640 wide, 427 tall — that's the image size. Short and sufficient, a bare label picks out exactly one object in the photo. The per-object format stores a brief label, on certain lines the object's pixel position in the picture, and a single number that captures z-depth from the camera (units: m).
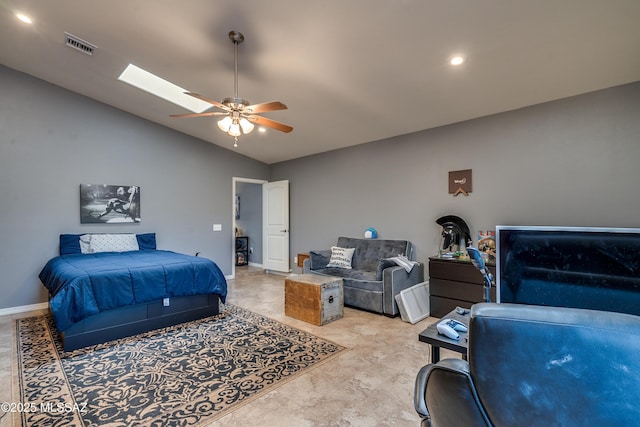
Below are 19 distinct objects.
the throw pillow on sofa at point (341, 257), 4.77
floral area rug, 1.97
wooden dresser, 3.50
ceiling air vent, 3.19
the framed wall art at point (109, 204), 4.58
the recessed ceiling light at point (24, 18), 2.96
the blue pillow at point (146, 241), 4.90
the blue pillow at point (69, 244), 4.29
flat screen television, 1.78
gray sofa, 3.89
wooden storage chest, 3.57
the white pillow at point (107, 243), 4.42
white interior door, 6.49
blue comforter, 2.82
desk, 1.65
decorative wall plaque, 4.00
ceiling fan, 2.71
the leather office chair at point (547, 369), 0.63
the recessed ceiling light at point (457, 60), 2.72
